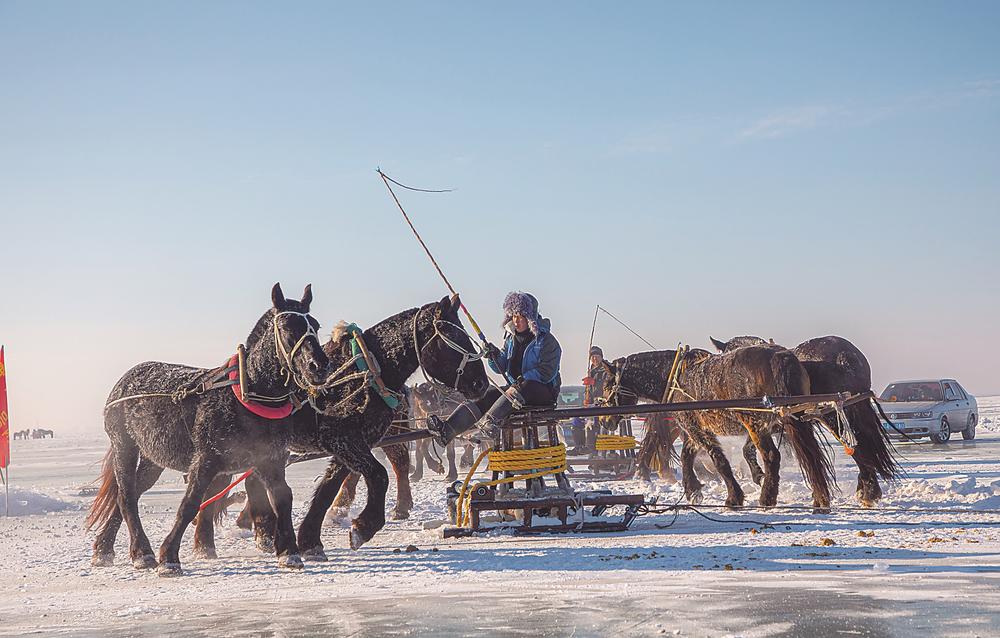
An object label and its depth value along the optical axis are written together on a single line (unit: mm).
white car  27562
